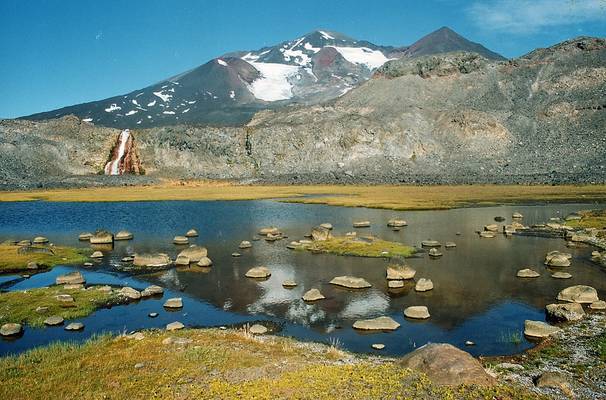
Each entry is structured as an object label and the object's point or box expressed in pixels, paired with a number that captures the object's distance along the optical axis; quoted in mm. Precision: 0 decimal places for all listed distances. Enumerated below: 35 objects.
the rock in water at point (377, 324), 26938
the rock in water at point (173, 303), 31750
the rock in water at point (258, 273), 39906
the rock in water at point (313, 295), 33156
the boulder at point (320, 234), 55344
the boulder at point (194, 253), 45906
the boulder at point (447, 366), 16453
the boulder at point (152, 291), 34506
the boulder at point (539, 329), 25234
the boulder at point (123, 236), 60478
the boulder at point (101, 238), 56812
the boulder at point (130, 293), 33531
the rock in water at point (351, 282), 36062
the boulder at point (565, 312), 27531
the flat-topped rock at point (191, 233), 61344
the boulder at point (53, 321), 27528
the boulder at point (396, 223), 66562
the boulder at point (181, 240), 56541
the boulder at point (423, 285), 35125
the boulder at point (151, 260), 44844
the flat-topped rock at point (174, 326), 26441
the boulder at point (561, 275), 38781
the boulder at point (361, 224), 67125
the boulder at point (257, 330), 26422
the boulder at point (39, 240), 57188
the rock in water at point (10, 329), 25641
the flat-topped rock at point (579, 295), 31062
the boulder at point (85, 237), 60244
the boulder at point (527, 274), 39531
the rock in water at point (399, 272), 38191
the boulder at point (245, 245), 53719
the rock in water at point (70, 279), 37031
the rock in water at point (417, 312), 28953
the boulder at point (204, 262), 44219
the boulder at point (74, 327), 26859
